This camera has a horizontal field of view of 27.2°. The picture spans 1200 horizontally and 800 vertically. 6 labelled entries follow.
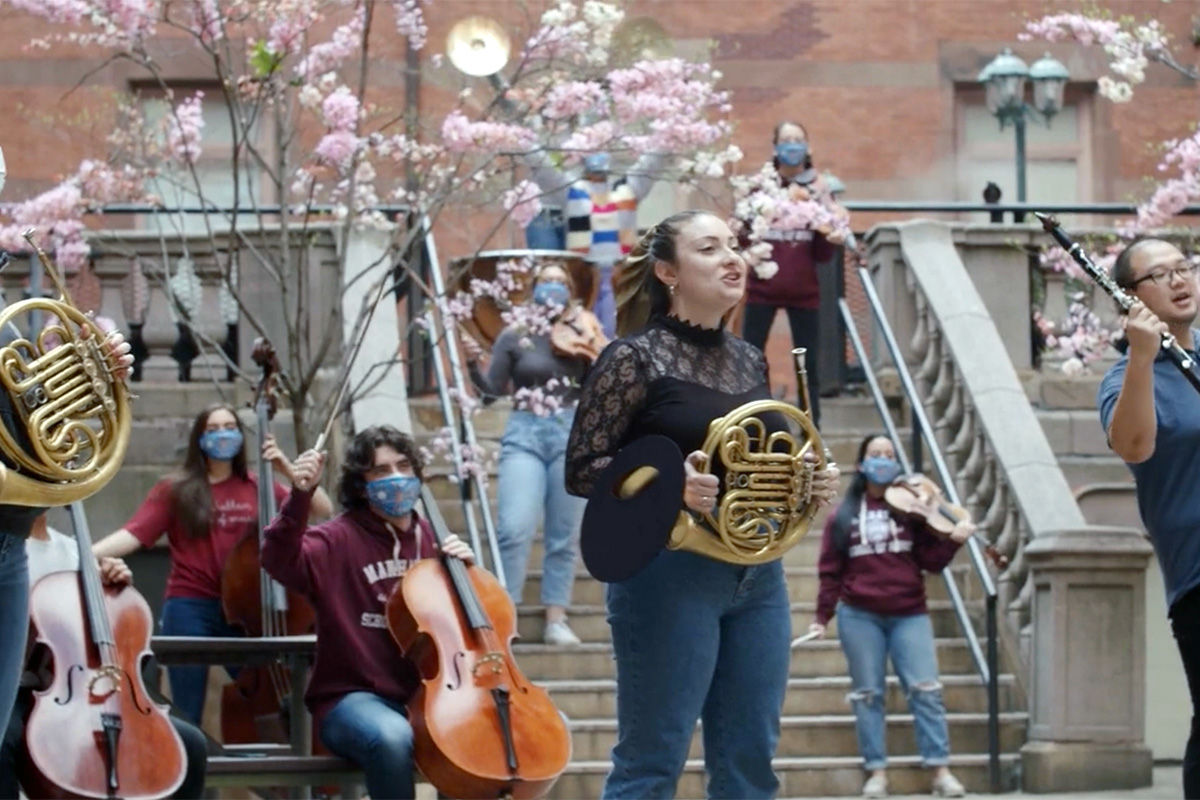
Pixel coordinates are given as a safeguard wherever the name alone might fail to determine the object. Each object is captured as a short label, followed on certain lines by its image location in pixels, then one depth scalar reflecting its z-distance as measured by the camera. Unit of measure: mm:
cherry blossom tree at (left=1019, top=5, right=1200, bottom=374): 13430
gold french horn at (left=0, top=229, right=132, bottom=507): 5520
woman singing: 6336
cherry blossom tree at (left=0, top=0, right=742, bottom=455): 12039
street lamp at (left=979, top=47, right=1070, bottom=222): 17469
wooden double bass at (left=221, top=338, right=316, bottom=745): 9461
